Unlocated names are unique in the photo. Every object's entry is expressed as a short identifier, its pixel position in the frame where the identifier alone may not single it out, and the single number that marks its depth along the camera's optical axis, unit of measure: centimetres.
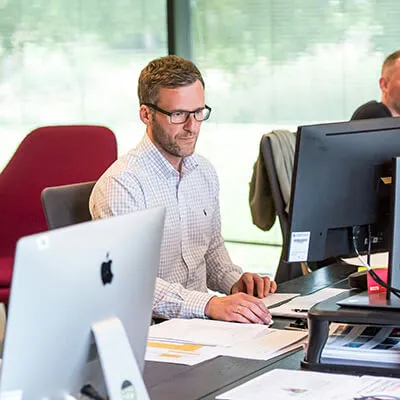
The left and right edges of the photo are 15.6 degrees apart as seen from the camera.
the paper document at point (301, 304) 386
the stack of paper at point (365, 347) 315
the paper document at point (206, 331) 355
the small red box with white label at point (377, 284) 339
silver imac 225
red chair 693
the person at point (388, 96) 642
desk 299
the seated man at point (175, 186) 428
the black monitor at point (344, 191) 320
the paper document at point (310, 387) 287
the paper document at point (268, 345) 336
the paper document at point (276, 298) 409
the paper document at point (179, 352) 332
